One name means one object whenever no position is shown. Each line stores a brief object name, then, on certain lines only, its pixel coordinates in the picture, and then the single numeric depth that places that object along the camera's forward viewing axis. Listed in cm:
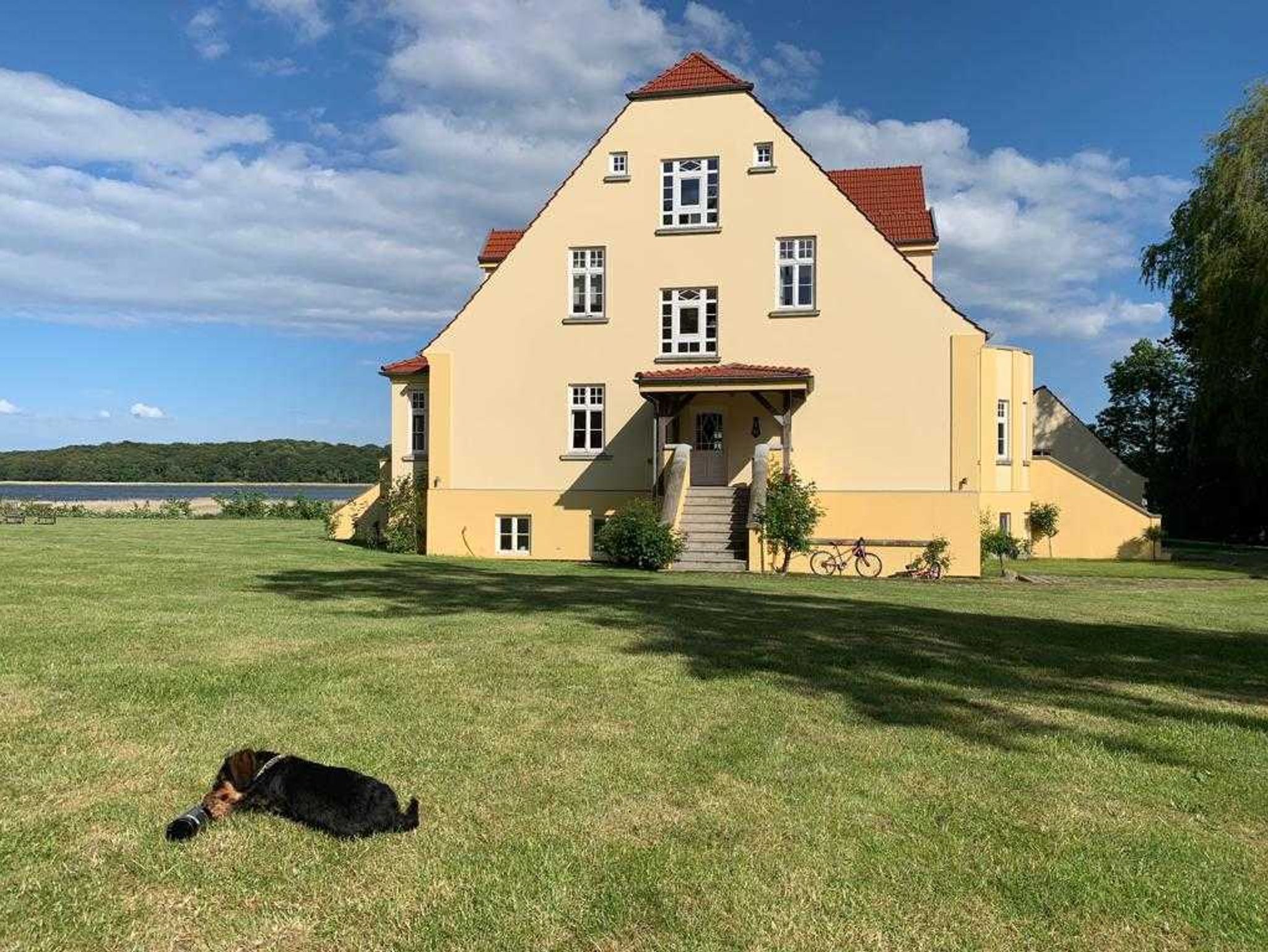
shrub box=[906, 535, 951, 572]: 2247
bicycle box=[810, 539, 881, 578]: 2253
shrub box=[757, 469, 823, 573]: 2220
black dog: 465
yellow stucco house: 2345
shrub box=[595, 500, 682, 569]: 2203
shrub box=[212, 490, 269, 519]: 5066
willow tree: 3002
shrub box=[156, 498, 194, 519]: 4962
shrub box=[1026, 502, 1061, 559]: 3134
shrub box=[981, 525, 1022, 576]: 2736
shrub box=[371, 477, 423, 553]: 2645
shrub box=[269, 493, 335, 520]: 5047
